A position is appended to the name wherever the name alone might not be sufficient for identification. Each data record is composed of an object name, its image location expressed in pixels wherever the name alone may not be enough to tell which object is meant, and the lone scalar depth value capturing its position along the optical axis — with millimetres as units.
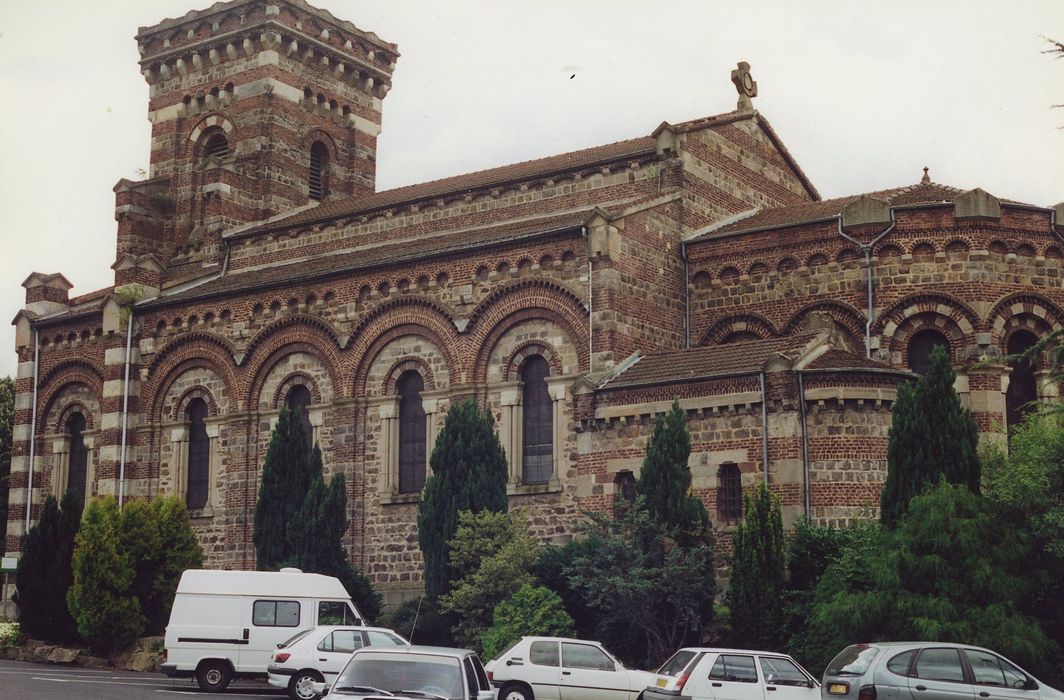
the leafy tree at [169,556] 34344
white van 27203
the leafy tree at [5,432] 57550
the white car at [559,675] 23109
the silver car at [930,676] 19062
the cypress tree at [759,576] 26172
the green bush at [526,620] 27656
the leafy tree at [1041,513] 23375
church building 31219
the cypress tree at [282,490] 33469
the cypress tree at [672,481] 28031
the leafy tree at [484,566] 29141
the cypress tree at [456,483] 30625
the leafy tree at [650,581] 26938
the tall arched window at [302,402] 39000
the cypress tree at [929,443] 25375
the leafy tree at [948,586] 22344
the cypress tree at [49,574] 35531
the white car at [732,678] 20656
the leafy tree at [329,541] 32656
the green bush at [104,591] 33031
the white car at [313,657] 24109
